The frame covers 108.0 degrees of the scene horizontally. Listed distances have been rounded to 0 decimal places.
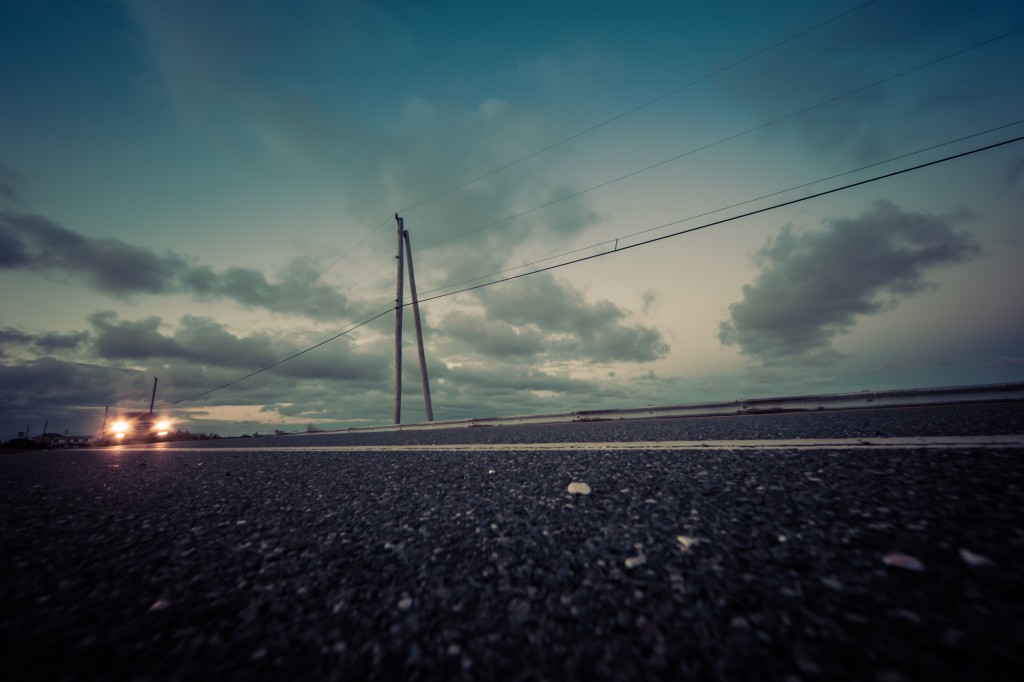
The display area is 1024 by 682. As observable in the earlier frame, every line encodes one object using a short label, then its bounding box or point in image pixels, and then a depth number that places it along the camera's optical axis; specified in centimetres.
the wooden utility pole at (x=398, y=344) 1703
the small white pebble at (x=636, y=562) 120
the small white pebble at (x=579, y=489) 206
